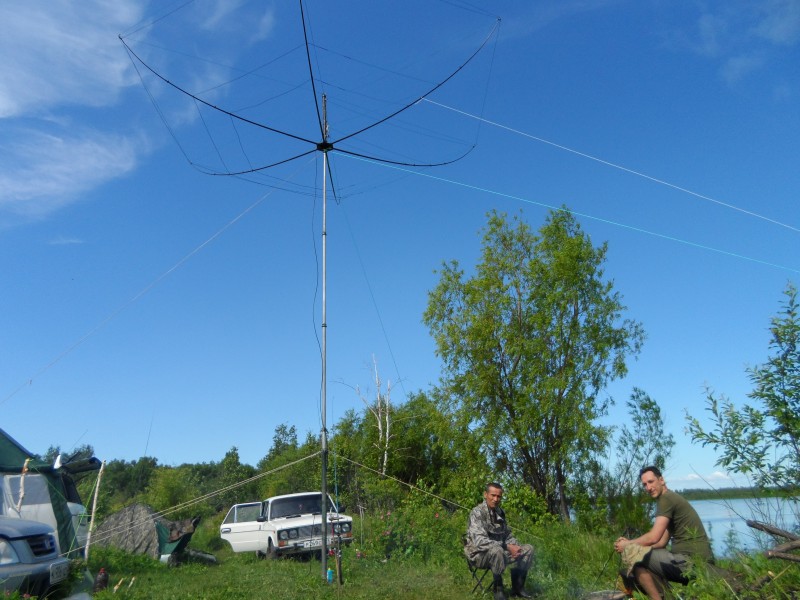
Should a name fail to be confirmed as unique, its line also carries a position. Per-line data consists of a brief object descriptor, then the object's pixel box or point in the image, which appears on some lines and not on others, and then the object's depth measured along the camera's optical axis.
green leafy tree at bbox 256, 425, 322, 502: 31.69
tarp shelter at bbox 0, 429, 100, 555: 9.70
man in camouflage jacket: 7.09
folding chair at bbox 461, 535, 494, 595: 7.51
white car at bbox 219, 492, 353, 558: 13.35
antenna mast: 9.54
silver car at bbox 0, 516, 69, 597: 6.38
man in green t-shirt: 5.34
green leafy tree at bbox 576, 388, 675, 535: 15.76
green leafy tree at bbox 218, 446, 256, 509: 38.66
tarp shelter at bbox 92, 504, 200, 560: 14.36
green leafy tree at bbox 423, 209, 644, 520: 18.09
